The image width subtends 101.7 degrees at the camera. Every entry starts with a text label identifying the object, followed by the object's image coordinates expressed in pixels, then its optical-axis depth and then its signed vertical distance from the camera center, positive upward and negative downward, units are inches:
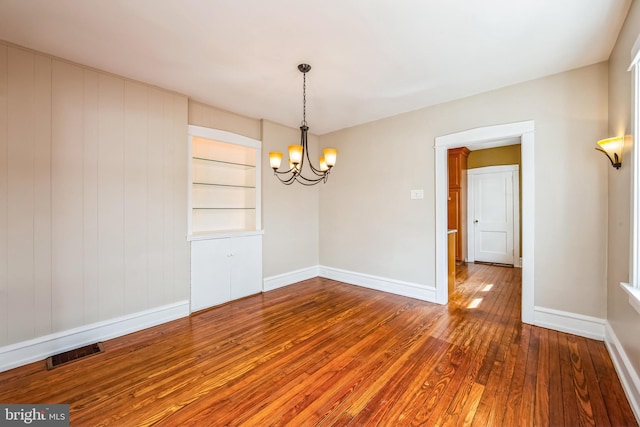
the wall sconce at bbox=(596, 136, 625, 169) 83.2 +21.1
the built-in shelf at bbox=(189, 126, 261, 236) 144.8 +17.9
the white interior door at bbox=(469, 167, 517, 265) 233.1 -1.0
